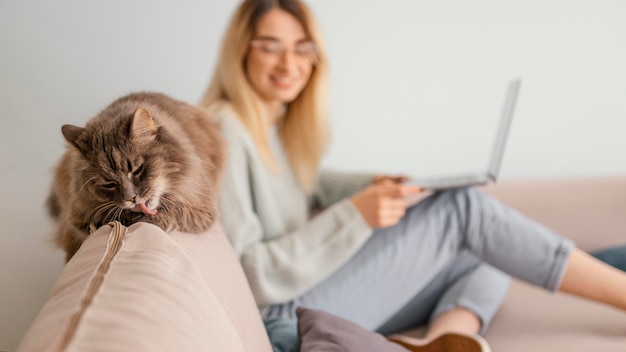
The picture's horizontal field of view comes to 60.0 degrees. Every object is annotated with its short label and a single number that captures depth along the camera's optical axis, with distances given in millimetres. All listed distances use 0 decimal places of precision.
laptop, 1377
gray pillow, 897
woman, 1292
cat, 879
